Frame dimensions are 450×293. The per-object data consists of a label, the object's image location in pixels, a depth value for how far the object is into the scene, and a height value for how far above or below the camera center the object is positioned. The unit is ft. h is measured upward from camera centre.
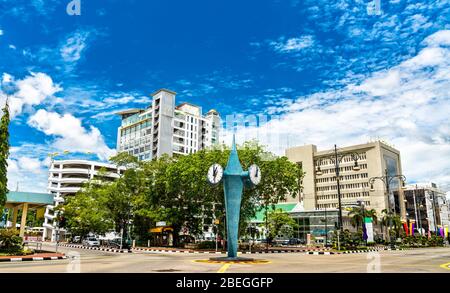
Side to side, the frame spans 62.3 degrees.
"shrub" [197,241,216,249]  128.47 -4.84
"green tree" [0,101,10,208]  81.34 +17.35
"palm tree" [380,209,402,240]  209.05 +4.22
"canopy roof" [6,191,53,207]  105.54 +9.56
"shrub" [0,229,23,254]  76.59 -1.83
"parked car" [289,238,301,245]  206.18 -5.97
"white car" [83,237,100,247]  157.74 -4.45
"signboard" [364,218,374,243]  143.37 +0.68
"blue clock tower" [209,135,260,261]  64.34 +5.35
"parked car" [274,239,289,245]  202.24 -5.88
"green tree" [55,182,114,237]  148.97 +8.72
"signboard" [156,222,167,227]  148.01 +2.77
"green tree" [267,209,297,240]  185.47 +4.55
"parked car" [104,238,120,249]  138.96 -4.76
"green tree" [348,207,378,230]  191.93 +7.47
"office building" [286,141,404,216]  310.45 +47.36
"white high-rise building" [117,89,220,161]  294.46 +84.97
